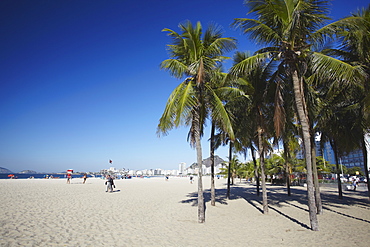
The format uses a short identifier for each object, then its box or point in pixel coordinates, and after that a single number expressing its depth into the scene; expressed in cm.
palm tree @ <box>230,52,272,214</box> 992
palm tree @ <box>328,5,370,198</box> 710
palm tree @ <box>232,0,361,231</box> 670
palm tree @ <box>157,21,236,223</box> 795
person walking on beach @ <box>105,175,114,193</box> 2030
